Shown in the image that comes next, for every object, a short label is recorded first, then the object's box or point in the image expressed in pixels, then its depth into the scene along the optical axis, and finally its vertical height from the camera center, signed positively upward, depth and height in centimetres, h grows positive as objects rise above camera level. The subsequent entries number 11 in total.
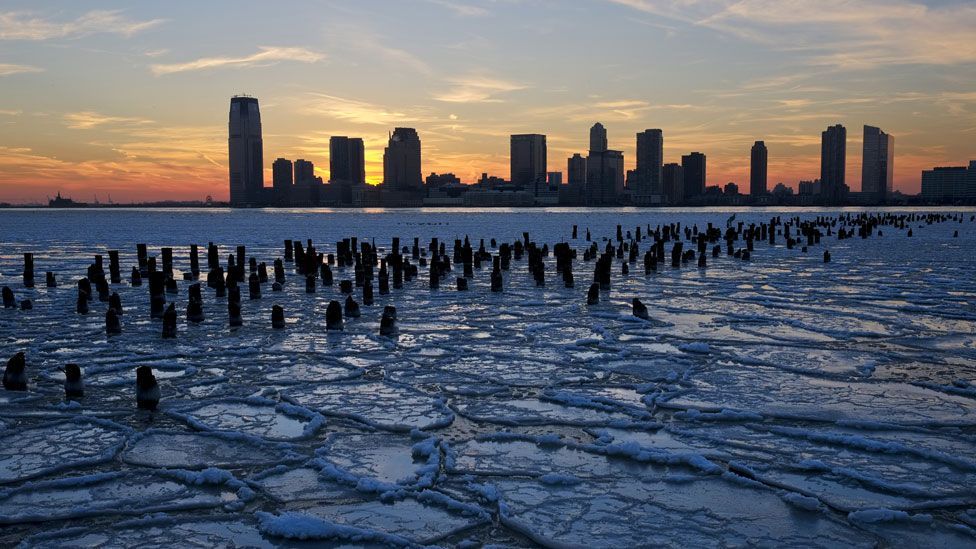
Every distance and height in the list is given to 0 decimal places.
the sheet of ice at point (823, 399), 870 -222
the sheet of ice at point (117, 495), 620 -233
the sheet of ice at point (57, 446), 719 -228
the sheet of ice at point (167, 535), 565 -237
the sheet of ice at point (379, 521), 573 -235
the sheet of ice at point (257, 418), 838 -227
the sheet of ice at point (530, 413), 867 -226
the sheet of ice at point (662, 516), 566 -235
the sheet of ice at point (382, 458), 695 -230
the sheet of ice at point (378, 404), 868 -225
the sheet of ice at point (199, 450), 739 -230
